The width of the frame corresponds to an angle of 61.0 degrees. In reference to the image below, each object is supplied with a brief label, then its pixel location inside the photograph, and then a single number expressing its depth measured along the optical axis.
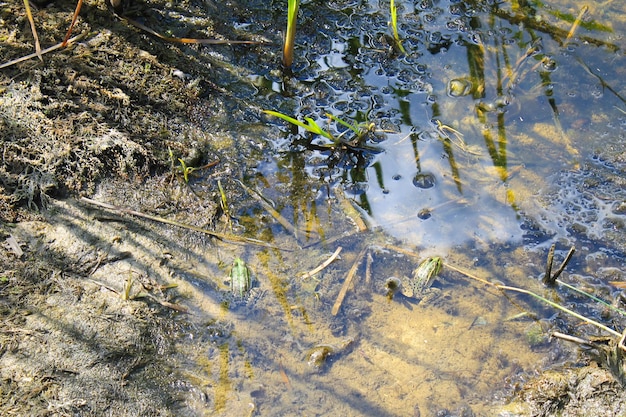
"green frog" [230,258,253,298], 2.82
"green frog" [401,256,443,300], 2.91
